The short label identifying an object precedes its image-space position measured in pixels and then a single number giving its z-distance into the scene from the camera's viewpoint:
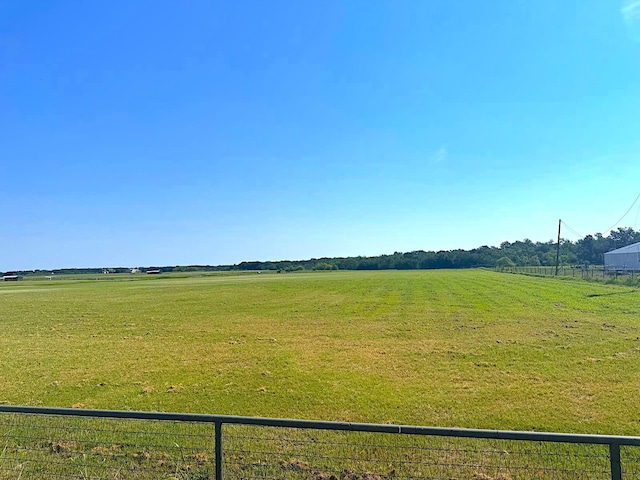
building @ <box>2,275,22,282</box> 116.69
